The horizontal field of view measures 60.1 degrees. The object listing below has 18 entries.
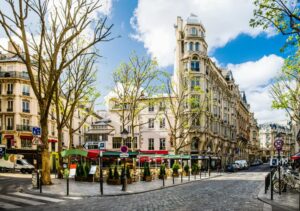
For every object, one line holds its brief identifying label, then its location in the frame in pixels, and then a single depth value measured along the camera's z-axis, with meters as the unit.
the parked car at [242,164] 44.36
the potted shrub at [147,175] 20.51
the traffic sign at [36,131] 12.47
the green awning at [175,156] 26.19
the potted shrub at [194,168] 28.23
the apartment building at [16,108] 36.65
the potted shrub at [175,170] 25.54
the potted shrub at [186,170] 27.18
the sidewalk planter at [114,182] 17.14
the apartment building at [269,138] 131.26
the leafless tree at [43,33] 14.03
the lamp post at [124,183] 13.94
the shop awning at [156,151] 40.23
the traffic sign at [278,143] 12.05
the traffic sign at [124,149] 14.36
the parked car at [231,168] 37.32
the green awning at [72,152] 19.38
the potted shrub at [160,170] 22.22
